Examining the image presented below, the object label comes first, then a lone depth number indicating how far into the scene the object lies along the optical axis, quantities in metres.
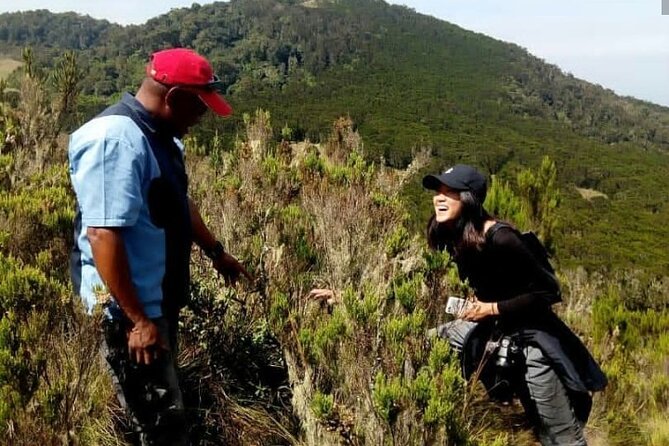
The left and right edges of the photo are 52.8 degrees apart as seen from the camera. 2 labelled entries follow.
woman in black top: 2.59
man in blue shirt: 1.81
